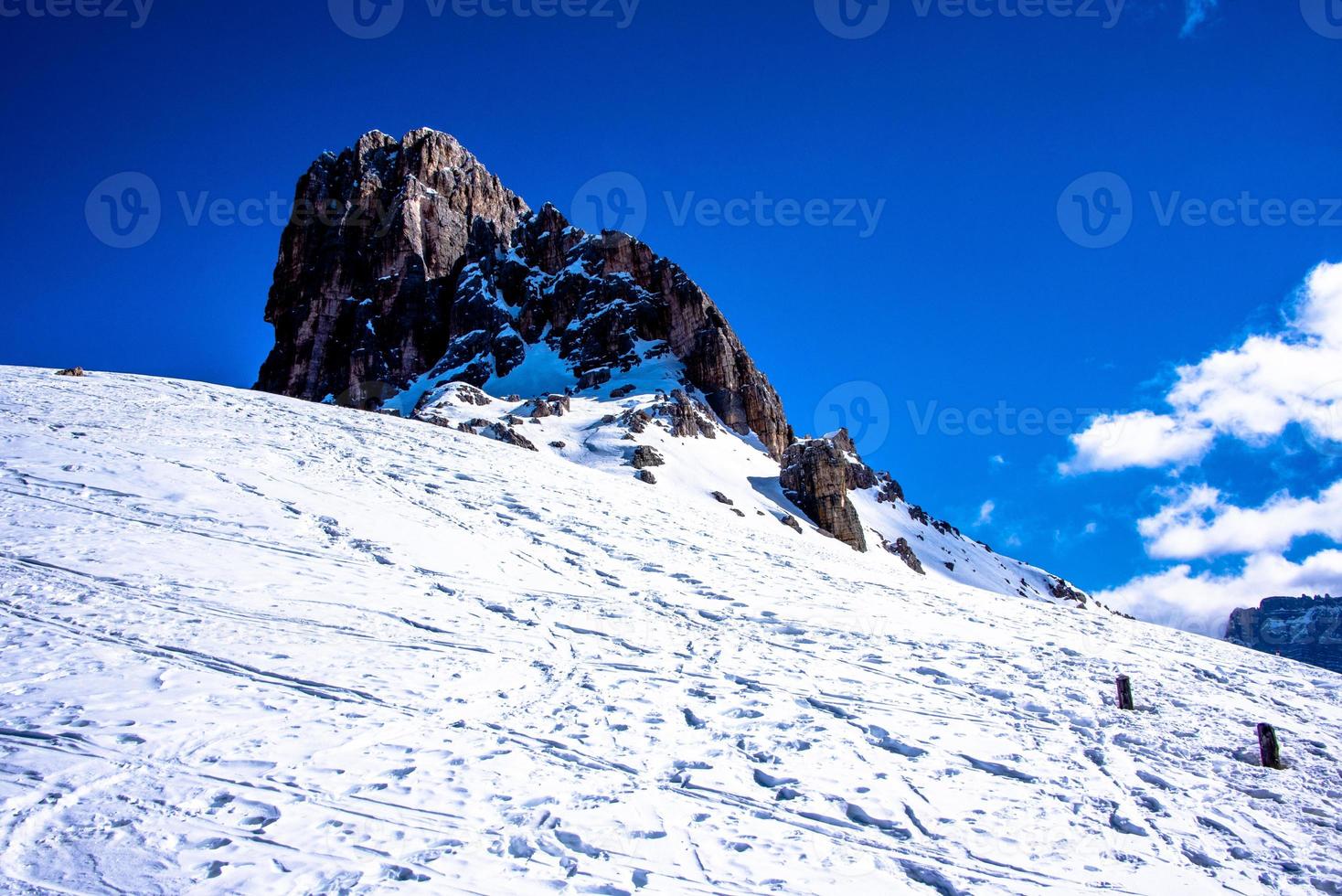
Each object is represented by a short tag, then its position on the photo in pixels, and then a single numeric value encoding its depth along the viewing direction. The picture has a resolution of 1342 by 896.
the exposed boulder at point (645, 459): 56.09
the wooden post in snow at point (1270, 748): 8.71
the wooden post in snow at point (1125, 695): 10.69
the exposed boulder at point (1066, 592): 80.31
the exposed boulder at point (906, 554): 63.97
